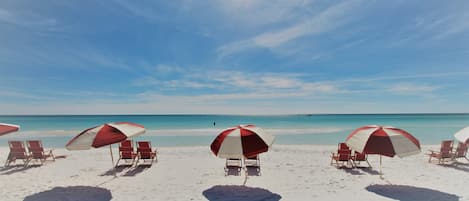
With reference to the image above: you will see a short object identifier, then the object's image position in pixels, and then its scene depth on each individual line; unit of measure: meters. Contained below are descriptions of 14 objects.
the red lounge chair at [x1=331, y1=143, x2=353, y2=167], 8.23
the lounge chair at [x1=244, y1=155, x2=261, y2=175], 7.70
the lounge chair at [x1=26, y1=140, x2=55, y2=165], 8.59
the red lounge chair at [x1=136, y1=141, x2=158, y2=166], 8.62
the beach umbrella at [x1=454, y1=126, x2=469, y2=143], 5.47
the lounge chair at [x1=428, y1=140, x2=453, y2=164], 8.52
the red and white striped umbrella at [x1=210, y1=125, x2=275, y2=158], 4.98
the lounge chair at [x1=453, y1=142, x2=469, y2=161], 8.69
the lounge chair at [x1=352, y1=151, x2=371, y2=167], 8.23
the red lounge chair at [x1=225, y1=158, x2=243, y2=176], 7.60
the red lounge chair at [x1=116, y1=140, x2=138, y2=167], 8.44
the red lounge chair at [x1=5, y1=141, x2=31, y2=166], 8.49
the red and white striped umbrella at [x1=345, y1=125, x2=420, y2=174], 5.13
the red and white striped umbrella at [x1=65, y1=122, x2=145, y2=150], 5.35
